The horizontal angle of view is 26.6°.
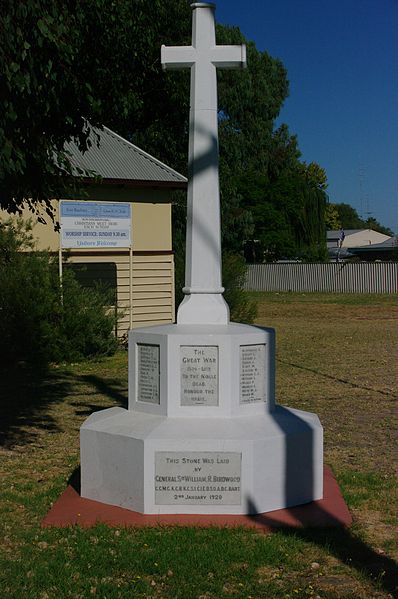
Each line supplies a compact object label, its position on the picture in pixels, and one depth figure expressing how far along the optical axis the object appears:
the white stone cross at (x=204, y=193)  6.84
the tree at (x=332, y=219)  117.47
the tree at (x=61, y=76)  6.14
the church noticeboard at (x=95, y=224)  16.97
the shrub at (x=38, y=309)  15.56
